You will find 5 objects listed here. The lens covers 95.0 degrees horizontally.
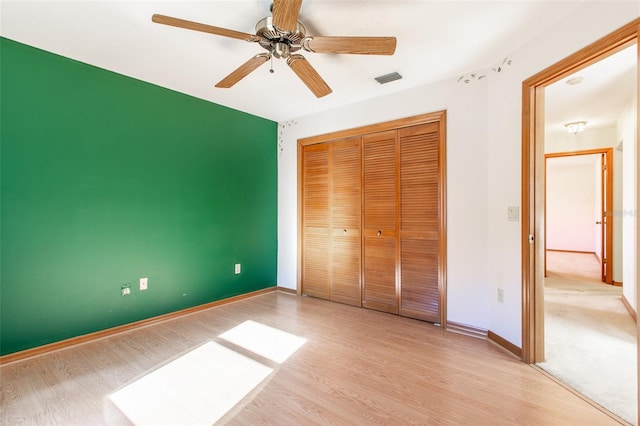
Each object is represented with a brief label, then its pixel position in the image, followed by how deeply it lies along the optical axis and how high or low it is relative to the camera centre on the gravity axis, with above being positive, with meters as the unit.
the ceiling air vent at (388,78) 2.76 +1.29
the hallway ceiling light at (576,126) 4.27 +1.26
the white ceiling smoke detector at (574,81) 2.93 +1.33
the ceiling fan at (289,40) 1.54 +1.03
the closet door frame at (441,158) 2.85 +0.52
